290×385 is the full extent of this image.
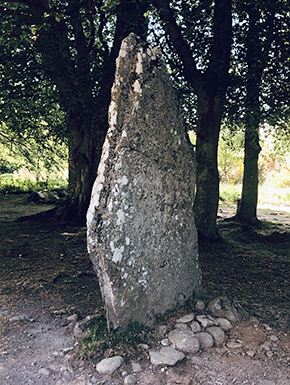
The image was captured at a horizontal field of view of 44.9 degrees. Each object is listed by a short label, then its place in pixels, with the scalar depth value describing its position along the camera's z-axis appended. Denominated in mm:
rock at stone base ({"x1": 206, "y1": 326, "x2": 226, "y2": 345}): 3688
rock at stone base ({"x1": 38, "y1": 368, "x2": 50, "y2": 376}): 3188
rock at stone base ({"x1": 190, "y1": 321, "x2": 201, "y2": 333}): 3795
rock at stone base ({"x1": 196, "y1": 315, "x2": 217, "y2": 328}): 3895
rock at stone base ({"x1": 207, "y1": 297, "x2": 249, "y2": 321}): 4078
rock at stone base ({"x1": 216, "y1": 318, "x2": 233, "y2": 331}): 3904
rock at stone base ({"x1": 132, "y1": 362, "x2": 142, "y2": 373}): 3227
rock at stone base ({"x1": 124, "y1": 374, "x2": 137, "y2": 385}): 3068
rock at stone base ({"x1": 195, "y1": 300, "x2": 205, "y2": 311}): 4203
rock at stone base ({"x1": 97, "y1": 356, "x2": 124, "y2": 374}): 3219
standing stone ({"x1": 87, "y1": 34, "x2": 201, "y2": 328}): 3625
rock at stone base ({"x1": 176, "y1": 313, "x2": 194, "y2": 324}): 3922
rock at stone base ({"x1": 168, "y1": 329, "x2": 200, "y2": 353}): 3541
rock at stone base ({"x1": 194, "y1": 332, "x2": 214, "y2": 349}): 3622
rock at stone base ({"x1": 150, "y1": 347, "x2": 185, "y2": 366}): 3332
